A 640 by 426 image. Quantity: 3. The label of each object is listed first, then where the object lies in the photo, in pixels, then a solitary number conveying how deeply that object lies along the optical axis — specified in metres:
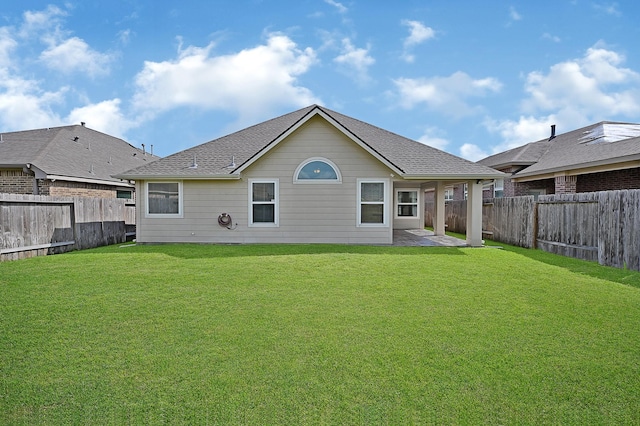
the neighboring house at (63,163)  15.71
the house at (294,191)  12.60
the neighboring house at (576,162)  15.11
